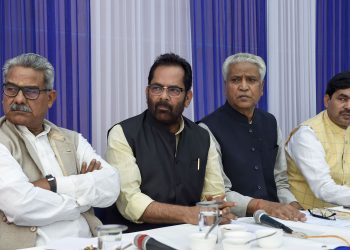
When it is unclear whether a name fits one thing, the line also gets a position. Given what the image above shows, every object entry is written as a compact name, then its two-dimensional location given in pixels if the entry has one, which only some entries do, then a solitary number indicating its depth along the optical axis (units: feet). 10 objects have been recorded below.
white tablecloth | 5.19
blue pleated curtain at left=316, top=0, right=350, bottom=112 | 13.92
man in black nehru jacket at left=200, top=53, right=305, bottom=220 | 9.64
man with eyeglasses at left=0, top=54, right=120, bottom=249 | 6.57
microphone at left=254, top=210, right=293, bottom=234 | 5.91
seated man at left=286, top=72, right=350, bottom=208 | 9.85
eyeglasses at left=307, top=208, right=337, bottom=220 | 6.98
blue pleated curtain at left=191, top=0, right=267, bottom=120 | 11.43
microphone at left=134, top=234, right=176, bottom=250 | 4.75
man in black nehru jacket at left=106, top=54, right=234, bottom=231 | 7.80
